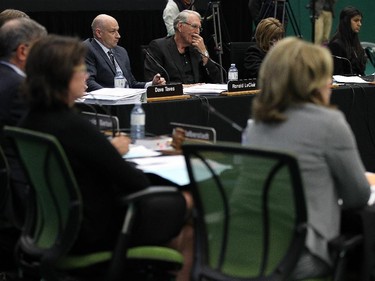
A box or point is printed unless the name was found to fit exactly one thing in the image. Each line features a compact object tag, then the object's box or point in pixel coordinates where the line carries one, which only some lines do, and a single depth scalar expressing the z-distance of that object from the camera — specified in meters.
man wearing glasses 11.73
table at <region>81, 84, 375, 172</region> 9.14
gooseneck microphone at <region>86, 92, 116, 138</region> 6.93
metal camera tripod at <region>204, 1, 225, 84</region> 16.16
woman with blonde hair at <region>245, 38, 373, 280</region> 4.68
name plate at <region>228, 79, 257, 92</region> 9.92
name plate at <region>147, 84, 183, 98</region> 9.22
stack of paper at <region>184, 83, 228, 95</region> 10.06
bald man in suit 11.13
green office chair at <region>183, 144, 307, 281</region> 4.37
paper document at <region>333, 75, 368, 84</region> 11.64
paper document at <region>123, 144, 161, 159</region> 6.54
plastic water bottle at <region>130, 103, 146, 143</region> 7.32
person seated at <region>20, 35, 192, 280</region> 5.06
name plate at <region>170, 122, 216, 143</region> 6.24
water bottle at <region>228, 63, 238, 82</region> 12.02
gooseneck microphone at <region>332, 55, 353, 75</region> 13.91
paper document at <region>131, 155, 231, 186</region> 5.74
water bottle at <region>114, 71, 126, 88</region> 10.64
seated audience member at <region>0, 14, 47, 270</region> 6.05
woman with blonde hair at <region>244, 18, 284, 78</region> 12.18
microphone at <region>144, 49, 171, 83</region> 11.48
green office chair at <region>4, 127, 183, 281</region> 4.97
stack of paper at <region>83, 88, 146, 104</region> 8.94
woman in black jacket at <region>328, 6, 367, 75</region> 14.33
